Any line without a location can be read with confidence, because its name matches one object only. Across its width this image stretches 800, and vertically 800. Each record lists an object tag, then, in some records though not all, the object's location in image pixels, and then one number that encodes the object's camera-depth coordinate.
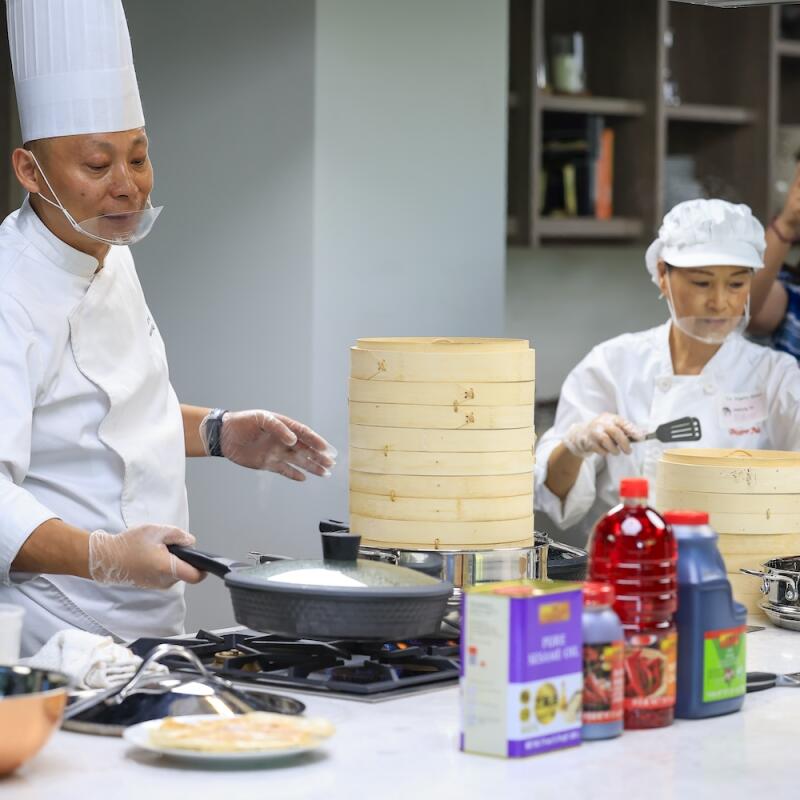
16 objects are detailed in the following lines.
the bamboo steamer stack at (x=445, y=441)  3.28
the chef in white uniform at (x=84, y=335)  3.41
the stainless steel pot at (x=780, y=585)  3.44
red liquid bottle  2.77
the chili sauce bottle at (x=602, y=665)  2.70
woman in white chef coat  4.57
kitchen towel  2.89
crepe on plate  2.60
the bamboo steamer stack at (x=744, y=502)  3.56
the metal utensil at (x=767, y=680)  3.00
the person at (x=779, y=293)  5.54
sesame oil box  2.63
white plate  2.59
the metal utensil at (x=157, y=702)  2.74
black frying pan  2.87
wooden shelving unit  6.22
